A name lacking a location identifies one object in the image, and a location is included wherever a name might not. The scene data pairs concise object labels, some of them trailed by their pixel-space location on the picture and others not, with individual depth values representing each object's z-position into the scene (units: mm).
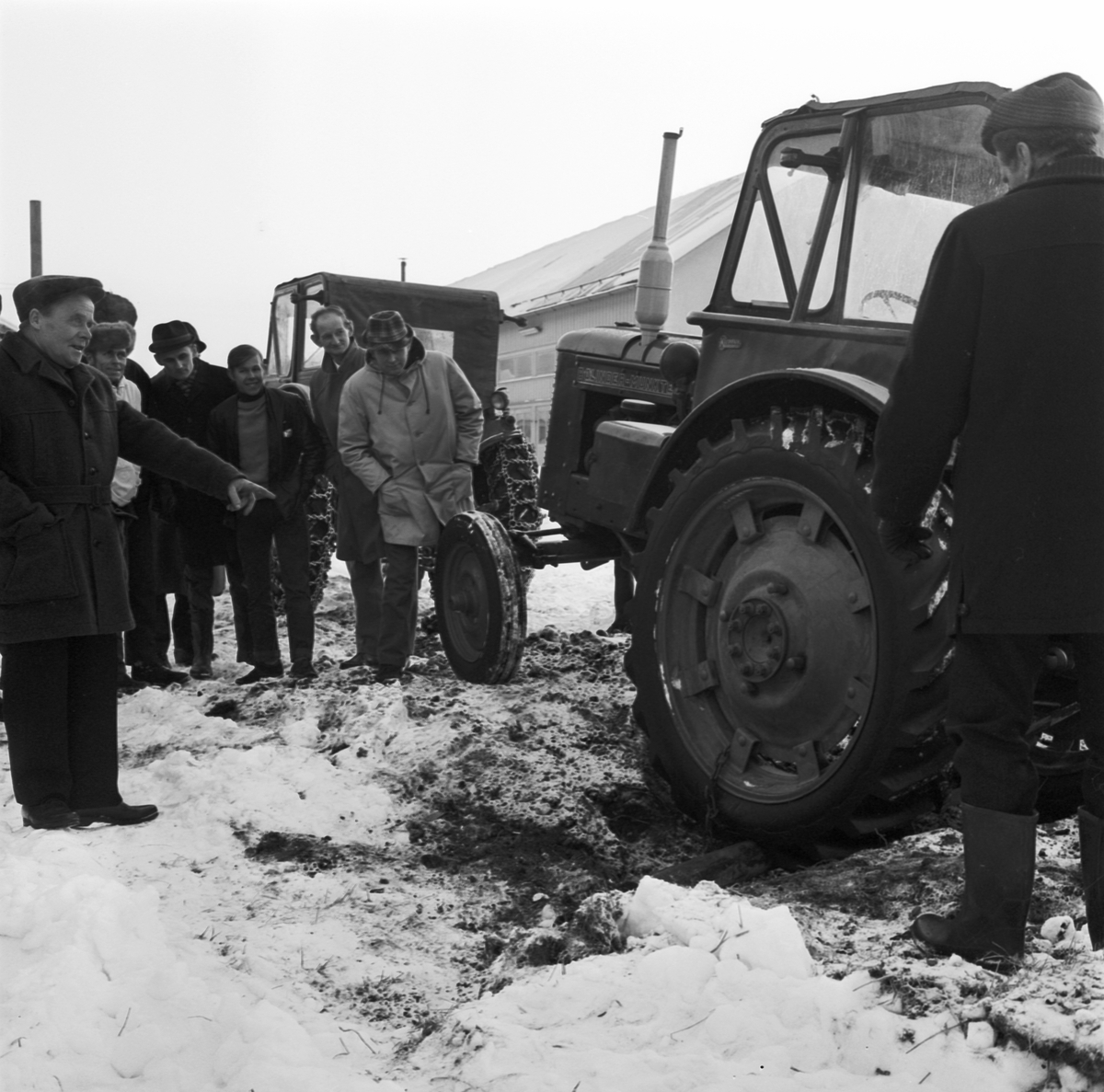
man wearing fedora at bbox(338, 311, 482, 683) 5820
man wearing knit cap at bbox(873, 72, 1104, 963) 2357
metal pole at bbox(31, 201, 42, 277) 23562
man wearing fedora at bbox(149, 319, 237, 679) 6168
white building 23094
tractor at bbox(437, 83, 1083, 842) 2984
